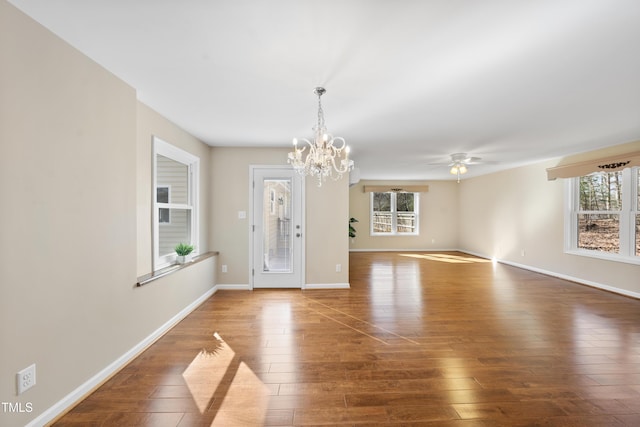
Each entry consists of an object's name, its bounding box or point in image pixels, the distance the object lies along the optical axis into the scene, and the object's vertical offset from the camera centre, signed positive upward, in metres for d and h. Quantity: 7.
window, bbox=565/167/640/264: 4.23 -0.02
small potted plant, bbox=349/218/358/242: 8.17 -0.45
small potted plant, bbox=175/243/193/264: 3.46 -0.45
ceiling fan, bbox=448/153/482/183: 5.12 +1.06
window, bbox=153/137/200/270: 3.06 +0.20
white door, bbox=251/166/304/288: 4.54 -0.20
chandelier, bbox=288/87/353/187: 2.46 +0.55
